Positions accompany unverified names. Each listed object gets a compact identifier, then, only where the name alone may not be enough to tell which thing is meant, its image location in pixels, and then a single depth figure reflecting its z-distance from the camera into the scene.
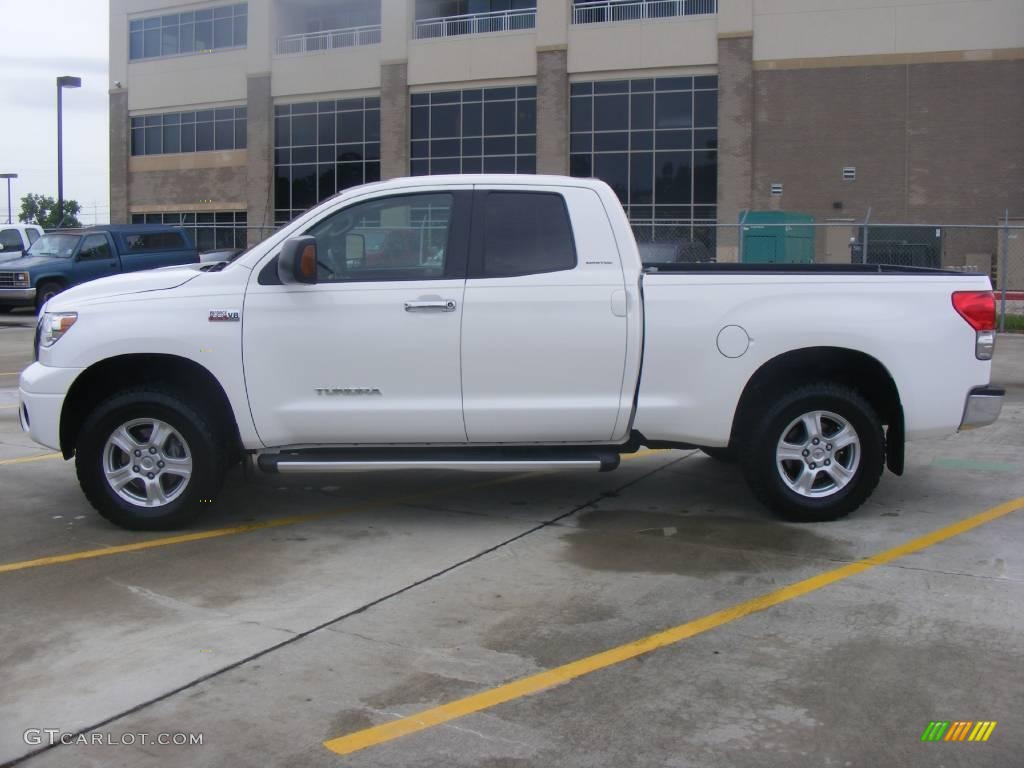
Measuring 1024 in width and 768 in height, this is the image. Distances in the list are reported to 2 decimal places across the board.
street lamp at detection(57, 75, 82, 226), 38.31
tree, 87.44
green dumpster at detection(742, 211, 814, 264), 27.84
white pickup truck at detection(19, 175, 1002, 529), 6.43
